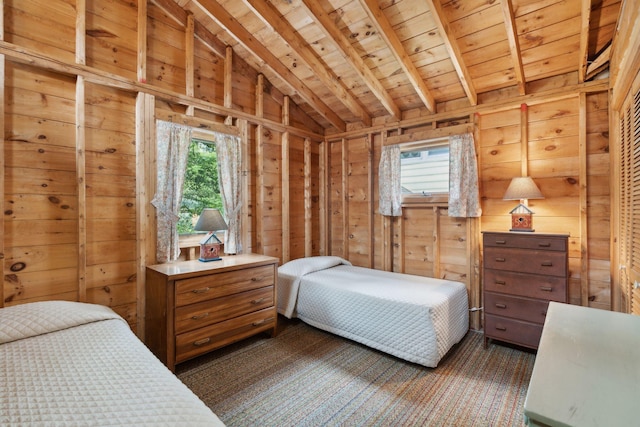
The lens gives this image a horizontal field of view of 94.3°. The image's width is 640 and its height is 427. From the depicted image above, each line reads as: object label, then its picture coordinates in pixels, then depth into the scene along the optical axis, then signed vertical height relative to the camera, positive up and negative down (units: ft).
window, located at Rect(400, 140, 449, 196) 10.91 +1.70
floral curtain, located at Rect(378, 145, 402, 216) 11.55 +1.23
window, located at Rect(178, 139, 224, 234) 9.56 +0.97
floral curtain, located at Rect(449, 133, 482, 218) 9.84 +1.15
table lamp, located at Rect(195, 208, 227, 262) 8.45 -0.44
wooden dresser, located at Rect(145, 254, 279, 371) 7.23 -2.42
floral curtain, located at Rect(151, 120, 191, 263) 8.64 +0.90
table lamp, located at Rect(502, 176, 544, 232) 8.34 +0.44
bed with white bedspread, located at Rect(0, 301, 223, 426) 3.11 -2.07
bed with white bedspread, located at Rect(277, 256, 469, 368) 7.60 -2.73
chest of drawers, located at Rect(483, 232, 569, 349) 7.74 -1.89
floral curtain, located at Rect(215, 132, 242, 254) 10.02 +1.08
